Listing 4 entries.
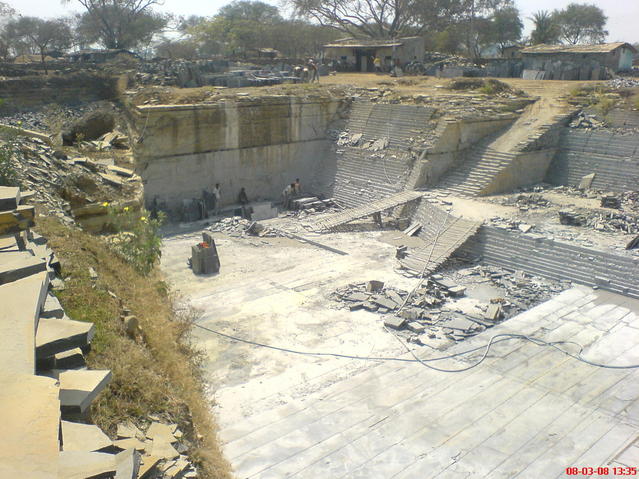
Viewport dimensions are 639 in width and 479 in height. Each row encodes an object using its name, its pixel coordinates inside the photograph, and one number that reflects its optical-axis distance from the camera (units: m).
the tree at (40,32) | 41.16
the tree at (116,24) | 40.28
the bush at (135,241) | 8.59
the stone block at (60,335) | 3.38
